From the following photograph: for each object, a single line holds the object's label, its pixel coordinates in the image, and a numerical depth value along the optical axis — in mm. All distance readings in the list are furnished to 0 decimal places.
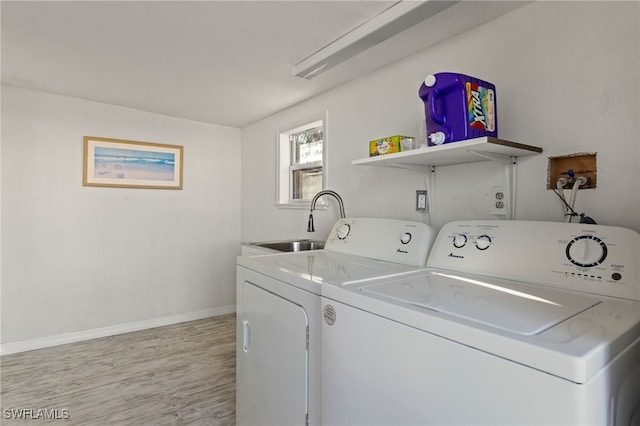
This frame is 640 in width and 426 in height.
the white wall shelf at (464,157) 1281
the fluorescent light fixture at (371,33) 1433
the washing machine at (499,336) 607
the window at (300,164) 2959
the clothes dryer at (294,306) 1194
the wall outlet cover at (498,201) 1543
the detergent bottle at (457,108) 1324
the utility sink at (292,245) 2594
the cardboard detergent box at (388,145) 1668
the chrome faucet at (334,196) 2453
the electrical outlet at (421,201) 1875
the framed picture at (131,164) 3064
